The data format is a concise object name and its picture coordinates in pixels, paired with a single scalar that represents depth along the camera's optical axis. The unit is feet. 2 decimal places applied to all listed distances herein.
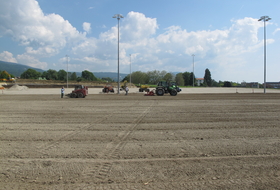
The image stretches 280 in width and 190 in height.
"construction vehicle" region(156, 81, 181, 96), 93.55
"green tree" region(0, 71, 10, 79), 428.56
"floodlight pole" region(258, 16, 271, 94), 121.30
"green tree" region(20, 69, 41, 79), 489.26
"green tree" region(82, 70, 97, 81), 583.99
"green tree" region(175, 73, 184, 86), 460.55
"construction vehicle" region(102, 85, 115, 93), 132.45
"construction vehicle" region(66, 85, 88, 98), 81.87
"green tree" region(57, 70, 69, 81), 504.14
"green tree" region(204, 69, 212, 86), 449.06
